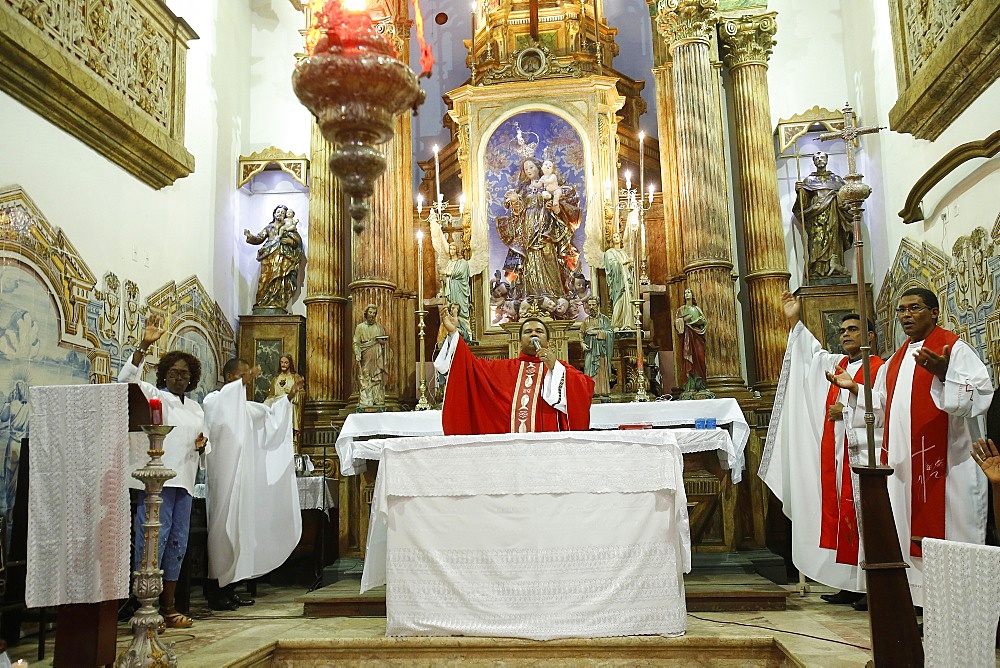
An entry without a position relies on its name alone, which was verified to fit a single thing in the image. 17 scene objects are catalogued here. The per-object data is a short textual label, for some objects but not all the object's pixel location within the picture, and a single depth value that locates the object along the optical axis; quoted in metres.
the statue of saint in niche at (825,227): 8.62
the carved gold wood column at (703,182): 8.30
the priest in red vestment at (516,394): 5.71
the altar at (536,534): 4.49
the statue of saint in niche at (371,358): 8.14
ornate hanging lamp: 3.12
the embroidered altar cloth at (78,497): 3.93
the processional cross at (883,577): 3.27
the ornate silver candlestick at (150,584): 3.72
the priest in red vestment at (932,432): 4.38
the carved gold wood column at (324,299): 8.68
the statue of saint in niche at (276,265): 9.12
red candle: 3.87
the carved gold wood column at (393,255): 8.70
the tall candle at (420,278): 7.32
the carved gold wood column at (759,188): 8.55
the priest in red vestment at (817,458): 5.38
